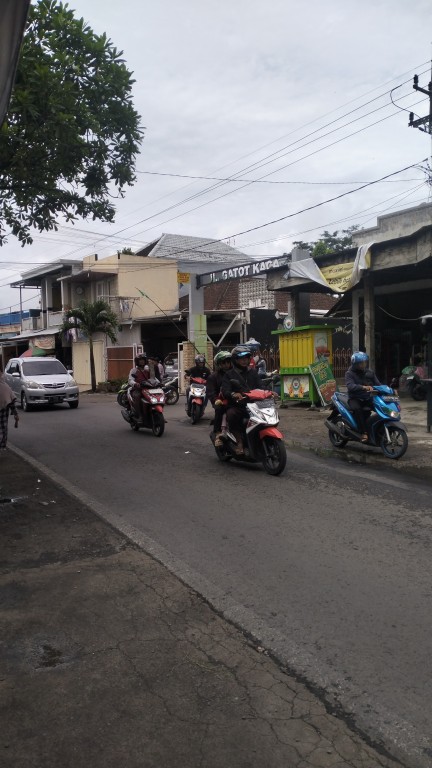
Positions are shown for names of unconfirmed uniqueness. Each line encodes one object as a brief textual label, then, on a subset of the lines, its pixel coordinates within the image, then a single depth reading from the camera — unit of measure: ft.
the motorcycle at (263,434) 26.94
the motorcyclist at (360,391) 30.89
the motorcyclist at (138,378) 41.34
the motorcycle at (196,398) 46.96
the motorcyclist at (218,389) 29.91
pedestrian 26.91
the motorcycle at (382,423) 29.63
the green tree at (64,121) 29.04
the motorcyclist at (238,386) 28.84
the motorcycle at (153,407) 40.47
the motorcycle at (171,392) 64.02
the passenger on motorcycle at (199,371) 47.85
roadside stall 51.72
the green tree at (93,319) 93.97
